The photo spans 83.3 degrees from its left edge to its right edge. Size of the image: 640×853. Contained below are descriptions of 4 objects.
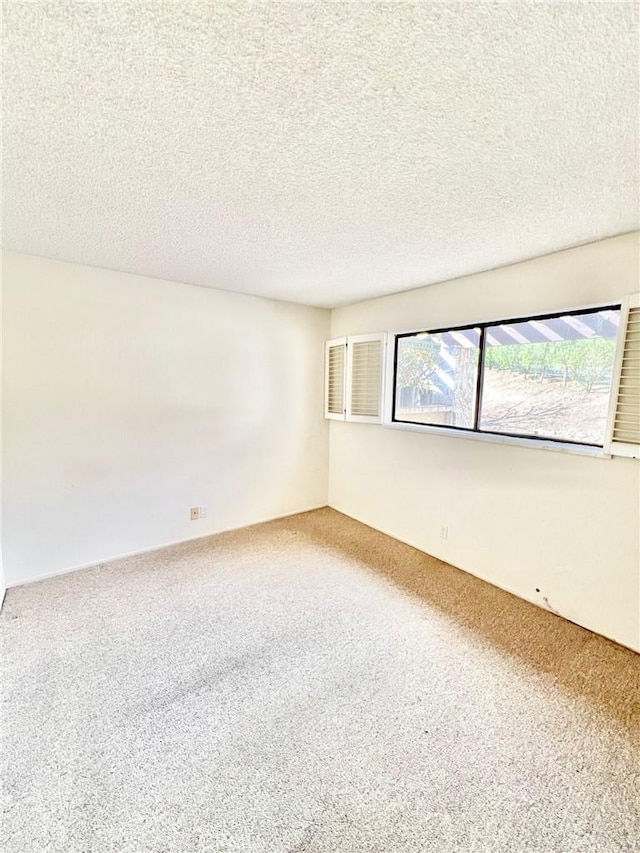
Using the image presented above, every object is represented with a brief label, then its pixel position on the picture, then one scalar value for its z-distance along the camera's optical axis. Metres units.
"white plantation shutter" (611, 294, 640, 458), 1.93
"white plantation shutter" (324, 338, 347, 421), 3.87
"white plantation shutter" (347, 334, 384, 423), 3.53
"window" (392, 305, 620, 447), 2.19
